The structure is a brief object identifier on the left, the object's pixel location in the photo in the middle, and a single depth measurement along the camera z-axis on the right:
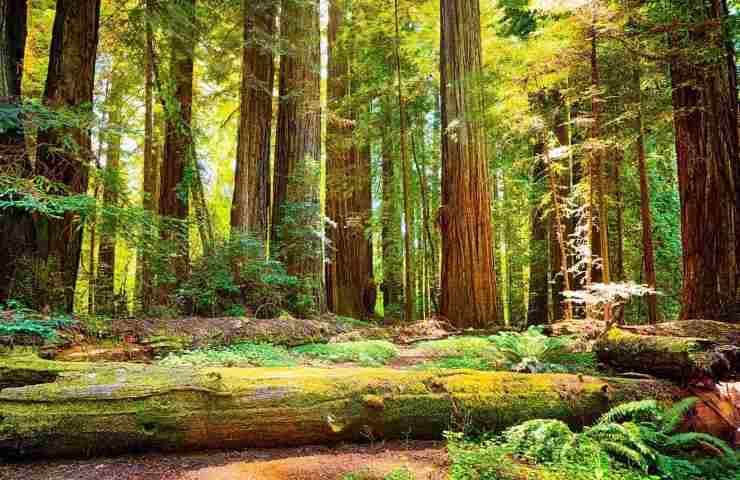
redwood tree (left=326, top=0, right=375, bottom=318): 12.99
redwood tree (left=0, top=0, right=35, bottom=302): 5.26
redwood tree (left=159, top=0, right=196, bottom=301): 7.73
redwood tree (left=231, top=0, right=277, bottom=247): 9.21
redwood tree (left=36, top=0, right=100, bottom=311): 5.85
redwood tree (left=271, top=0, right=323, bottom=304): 9.26
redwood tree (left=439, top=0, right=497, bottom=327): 8.77
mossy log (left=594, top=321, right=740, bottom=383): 3.87
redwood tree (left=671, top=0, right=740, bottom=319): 6.16
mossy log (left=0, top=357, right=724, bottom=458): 2.84
